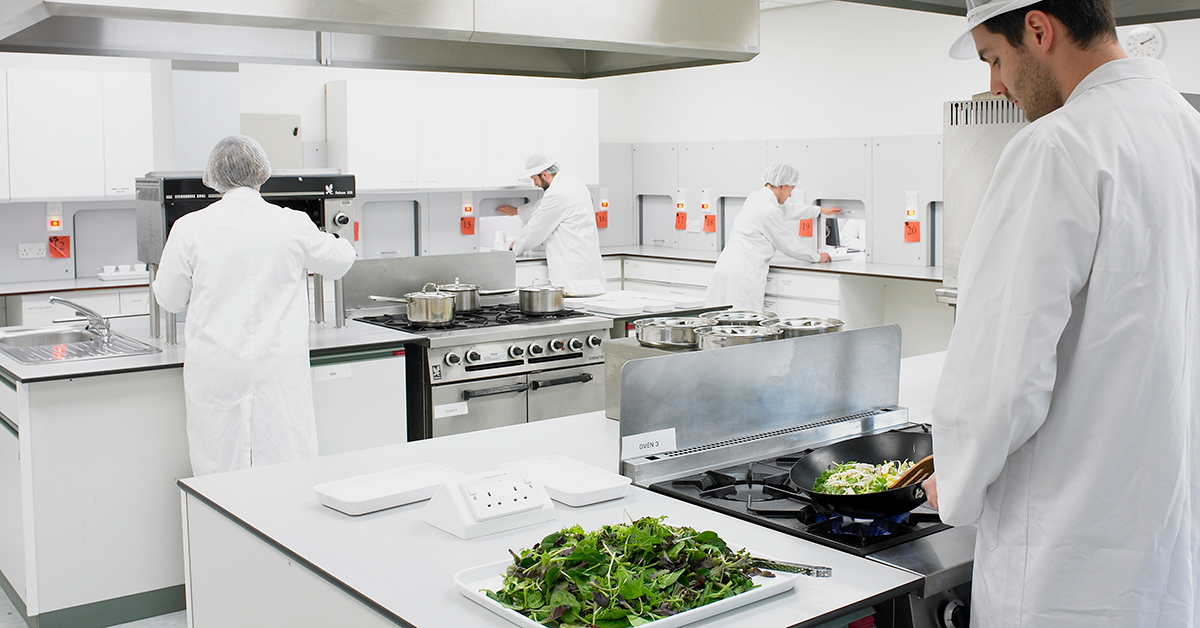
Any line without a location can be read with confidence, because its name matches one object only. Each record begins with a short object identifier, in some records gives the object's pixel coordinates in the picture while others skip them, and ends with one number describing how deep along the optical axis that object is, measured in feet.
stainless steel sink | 11.25
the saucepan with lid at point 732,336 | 8.15
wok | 5.25
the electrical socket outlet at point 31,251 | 19.57
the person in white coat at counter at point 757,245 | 21.13
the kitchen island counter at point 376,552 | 4.70
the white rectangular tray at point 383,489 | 6.07
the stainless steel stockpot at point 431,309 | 13.67
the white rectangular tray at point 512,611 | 4.35
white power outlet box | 5.60
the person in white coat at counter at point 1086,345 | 4.19
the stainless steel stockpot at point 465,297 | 14.79
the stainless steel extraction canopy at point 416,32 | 5.51
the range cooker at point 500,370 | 13.17
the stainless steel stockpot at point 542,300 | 14.80
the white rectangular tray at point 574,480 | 6.10
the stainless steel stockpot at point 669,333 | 8.57
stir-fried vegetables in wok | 5.79
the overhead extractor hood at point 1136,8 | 7.20
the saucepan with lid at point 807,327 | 8.46
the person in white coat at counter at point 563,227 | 21.04
